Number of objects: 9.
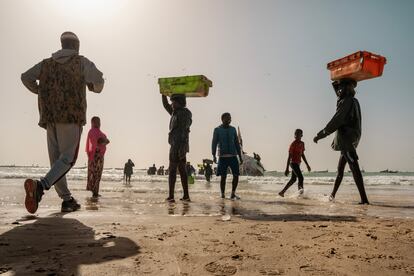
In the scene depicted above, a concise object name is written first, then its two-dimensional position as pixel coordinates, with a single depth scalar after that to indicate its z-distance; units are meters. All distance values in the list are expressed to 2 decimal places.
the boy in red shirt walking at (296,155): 10.14
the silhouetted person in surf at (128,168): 25.20
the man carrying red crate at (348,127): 6.45
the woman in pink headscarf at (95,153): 7.89
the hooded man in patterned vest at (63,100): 4.38
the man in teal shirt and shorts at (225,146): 8.25
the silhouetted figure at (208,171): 29.85
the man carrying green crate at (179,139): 7.01
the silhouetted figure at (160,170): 47.33
